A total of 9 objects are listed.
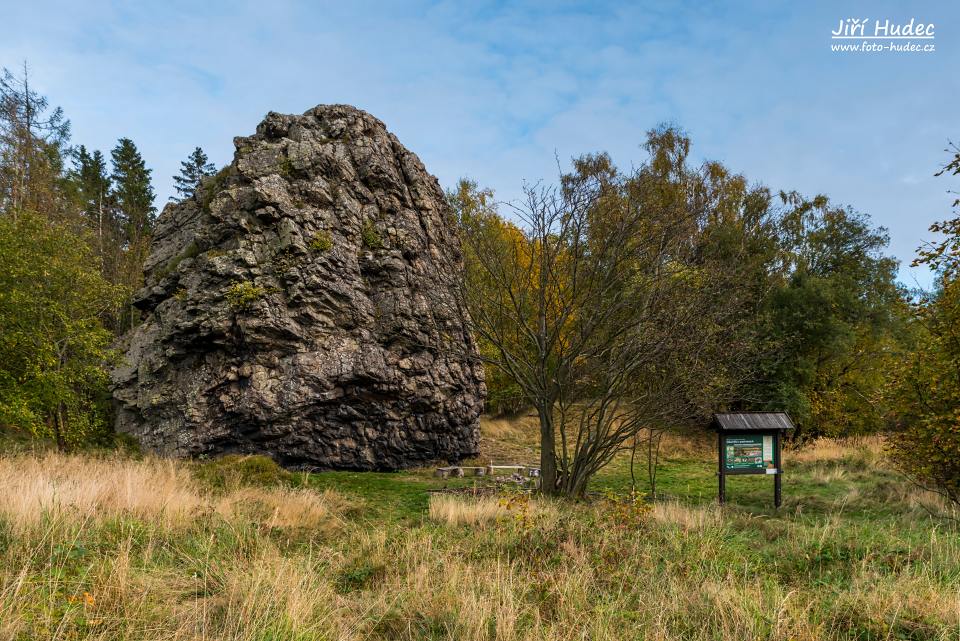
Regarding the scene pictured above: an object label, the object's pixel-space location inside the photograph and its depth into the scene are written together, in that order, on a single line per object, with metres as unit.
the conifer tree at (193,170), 41.98
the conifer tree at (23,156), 23.11
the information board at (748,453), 10.99
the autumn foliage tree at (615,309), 10.43
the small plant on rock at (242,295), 15.43
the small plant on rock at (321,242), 17.02
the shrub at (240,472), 10.42
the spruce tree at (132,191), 34.75
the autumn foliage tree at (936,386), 8.34
